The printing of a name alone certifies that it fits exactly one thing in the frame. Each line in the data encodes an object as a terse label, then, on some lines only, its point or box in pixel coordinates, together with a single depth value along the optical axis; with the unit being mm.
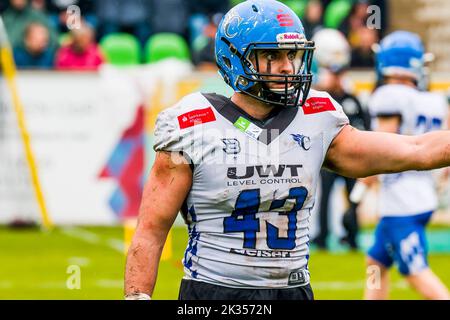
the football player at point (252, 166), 4188
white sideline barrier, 12547
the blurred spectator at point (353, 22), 15281
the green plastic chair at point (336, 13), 15695
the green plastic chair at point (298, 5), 15891
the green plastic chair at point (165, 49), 14812
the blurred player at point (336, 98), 11461
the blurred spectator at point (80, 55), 13820
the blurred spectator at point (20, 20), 14492
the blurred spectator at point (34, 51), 14027
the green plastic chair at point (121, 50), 15016
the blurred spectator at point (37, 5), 15078
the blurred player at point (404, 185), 7031
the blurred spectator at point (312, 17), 15199
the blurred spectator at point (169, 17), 16016
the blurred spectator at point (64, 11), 16047
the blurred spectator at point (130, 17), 16016
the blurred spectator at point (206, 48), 14501
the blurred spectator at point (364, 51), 14781
